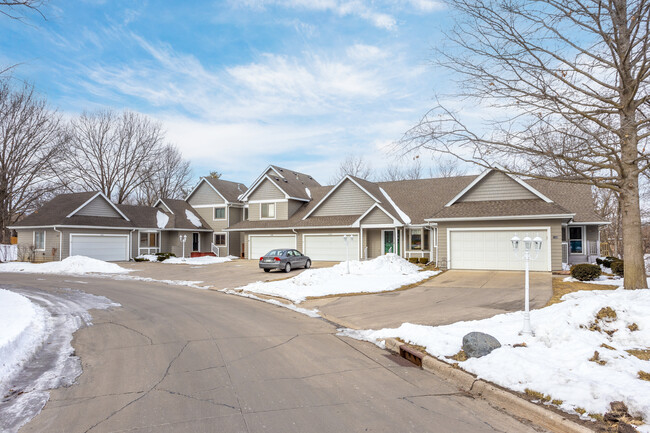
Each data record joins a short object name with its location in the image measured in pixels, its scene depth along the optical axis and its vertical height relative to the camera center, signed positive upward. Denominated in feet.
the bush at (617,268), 63.87 -5.98
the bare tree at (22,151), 123.75 +24.43
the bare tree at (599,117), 34.81 +9.65
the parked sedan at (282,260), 83.61 -5.72
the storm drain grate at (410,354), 24.97 -7.42
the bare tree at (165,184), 184.75 +21.31
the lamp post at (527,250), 26.35 -1.47
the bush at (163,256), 115.96 -6.30
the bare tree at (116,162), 156.15 +26.81
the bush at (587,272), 59.16 -6.04
